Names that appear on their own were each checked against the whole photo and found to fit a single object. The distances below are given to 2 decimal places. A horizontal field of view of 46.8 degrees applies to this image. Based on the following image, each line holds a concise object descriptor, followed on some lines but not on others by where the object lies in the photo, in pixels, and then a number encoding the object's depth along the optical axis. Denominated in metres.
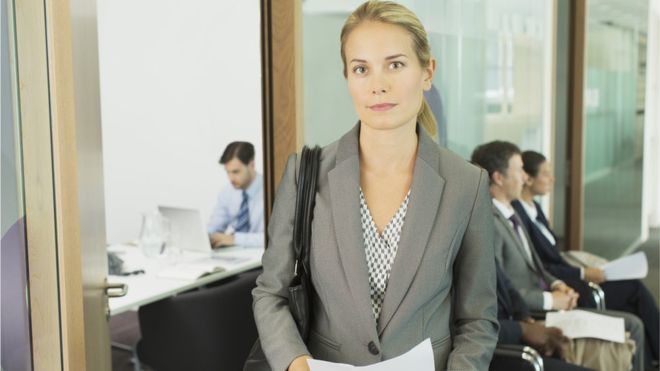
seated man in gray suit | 3.64
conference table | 3.63
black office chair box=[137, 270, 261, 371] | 3.54
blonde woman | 1.74
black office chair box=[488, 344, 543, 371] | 2.72
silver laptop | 4.56
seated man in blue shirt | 5.09
